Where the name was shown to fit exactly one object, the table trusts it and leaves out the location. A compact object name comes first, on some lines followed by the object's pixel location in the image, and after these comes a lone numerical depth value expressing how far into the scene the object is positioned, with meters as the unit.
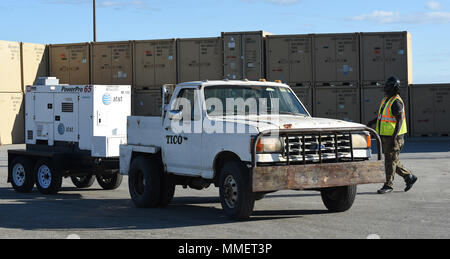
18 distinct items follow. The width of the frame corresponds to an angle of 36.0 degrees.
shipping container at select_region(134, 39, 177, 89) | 25.08
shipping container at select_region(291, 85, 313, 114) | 24.02
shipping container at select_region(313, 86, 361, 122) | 23.84
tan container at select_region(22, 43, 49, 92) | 26.22
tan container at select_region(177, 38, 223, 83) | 24.50
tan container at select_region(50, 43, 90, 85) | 26.48
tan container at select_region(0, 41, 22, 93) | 25.41
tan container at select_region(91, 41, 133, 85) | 25.80
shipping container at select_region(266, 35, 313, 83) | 23.83
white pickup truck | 9.05
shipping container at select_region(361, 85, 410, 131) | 23.84
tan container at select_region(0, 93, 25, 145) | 25.59
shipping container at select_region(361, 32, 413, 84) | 23.34
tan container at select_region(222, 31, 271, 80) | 24.03
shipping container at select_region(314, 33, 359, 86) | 23.56
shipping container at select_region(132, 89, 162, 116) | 25.48
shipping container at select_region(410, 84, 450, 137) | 24.20
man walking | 12.19
